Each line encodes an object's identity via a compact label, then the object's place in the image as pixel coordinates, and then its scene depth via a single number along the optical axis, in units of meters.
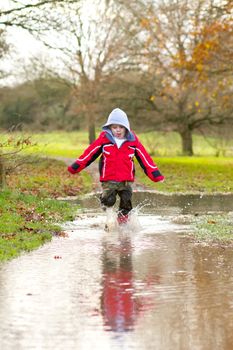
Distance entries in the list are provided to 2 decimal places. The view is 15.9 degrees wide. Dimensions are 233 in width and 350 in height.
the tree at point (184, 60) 30.89
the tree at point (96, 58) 47.94
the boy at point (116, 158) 12.49
